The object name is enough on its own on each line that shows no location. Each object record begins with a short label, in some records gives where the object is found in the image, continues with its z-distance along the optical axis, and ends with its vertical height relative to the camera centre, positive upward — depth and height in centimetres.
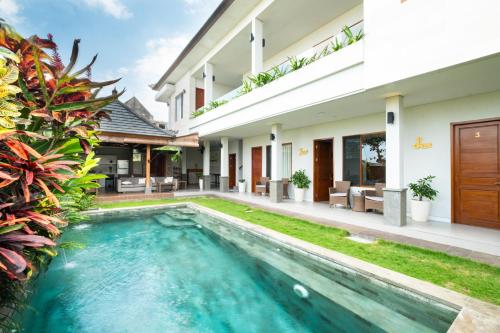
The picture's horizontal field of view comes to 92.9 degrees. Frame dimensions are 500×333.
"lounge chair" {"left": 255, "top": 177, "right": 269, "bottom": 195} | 1367 -97
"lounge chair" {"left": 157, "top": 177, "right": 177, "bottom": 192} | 1407 -88
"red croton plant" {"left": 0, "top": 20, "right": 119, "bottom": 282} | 151 +33
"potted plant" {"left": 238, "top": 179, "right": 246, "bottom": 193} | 1575 -106
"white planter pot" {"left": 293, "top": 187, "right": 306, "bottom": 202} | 1158 -115
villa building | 516 +221
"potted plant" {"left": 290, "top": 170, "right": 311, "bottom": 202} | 1152 -62
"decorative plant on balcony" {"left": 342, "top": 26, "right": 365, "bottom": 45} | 649 +377
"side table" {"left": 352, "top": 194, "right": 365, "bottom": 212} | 884 -120
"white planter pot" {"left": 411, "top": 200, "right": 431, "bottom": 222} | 709 -116
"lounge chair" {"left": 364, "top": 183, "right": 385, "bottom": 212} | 819 -97
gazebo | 1305 +155
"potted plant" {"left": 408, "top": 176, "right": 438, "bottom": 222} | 711 -87
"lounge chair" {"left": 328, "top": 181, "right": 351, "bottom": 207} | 946 -94
